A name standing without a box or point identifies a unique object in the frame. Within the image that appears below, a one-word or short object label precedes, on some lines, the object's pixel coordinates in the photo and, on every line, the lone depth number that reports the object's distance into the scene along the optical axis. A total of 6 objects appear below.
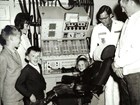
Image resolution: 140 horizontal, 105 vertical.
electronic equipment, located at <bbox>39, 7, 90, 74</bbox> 3.31
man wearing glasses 3.17
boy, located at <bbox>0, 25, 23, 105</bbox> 2.37
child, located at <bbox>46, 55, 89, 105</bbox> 2.75
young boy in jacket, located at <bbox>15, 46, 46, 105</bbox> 2.46
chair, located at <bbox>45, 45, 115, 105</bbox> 2.48
